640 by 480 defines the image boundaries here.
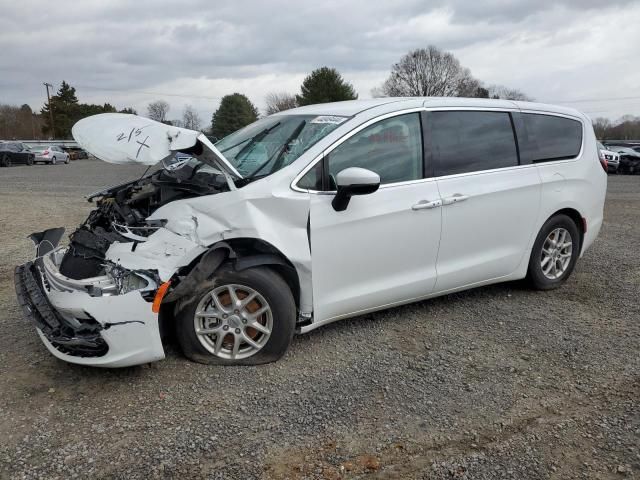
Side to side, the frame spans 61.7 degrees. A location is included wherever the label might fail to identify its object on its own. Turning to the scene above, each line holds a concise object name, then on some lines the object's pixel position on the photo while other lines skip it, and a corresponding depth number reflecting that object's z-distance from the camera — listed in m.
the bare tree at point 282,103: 71.27
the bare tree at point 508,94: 60.16
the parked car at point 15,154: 31.14
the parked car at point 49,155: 35.00
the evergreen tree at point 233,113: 69.56
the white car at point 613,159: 23.78
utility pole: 65.62
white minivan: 3.14
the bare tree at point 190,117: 68.72
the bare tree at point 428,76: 65.38
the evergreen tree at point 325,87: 63.38
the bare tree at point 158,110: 71.11
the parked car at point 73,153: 48.92
